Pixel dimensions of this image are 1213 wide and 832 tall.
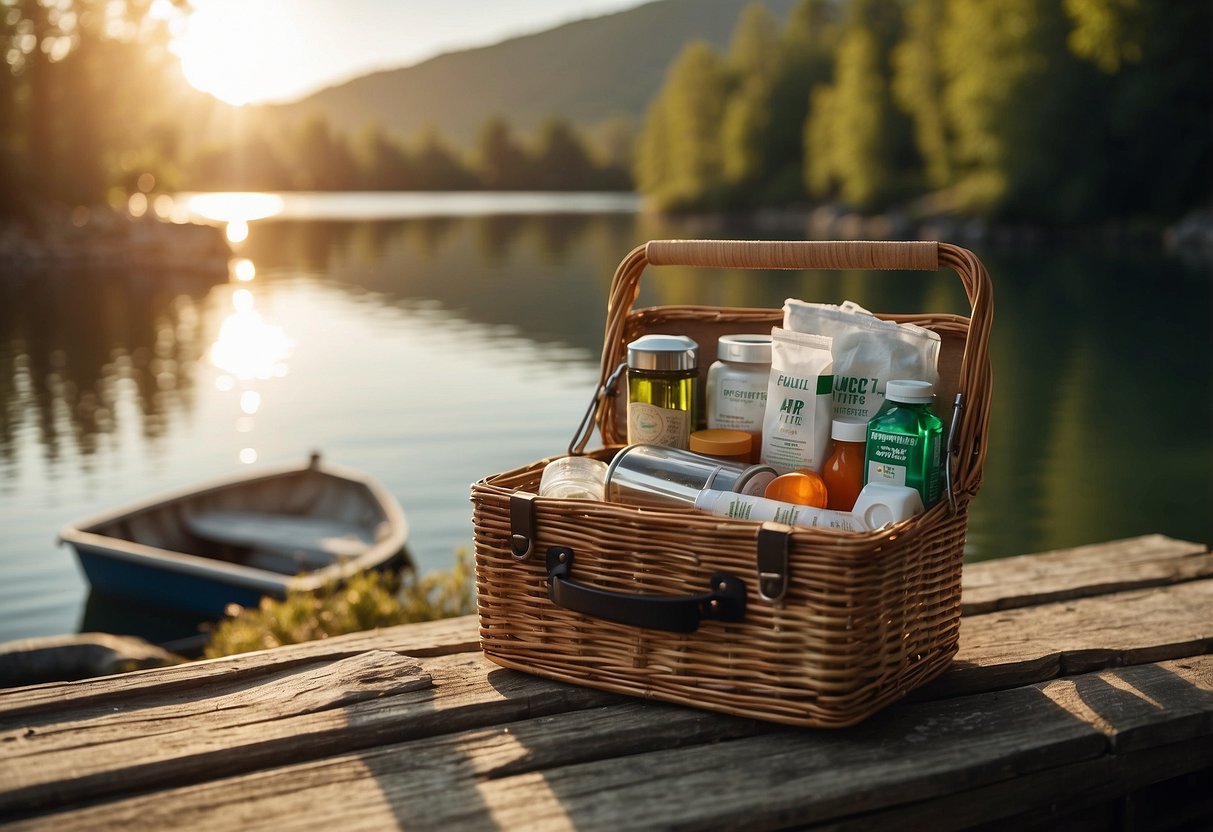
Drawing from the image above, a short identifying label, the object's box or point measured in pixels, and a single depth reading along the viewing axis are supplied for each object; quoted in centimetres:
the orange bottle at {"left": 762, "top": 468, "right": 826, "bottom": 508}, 196
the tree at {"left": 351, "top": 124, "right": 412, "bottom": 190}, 10450
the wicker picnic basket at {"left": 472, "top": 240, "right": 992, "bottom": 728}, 172
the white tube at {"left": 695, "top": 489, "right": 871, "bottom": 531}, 183
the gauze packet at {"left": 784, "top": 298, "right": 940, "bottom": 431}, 203
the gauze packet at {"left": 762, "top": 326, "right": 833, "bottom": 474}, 203
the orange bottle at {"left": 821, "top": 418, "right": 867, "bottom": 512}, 197
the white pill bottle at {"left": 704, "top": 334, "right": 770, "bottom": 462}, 217
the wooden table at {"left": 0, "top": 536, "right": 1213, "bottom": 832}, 162
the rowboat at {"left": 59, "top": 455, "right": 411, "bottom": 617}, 565
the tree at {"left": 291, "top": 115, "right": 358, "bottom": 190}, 10244
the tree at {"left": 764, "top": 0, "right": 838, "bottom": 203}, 5756
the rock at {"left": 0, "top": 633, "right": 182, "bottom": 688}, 451
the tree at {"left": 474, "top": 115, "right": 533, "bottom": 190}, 10369
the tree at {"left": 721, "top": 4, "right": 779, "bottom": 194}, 5756
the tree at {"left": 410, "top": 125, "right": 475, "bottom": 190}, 10612
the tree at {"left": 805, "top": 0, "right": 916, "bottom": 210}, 4662
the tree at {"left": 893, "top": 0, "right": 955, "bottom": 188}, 4416
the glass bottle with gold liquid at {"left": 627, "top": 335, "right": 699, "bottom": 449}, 216
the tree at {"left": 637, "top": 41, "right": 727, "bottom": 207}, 6094
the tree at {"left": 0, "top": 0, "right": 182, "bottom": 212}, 3678
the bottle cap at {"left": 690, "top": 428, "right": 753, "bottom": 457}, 210
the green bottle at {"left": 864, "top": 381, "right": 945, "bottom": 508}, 187
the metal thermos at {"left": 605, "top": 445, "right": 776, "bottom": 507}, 195
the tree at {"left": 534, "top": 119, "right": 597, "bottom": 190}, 10406
